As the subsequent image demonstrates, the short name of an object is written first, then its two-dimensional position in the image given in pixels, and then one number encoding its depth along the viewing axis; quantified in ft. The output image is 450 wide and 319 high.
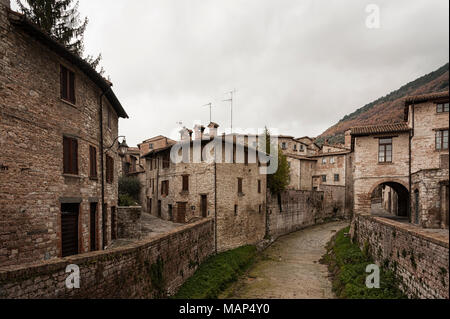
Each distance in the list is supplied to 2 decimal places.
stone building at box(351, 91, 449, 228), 52.42
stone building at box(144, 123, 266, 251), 67.26
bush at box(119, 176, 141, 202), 105.09
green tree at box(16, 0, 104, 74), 52.95
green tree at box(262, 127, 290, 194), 93.91
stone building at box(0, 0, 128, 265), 26.61
